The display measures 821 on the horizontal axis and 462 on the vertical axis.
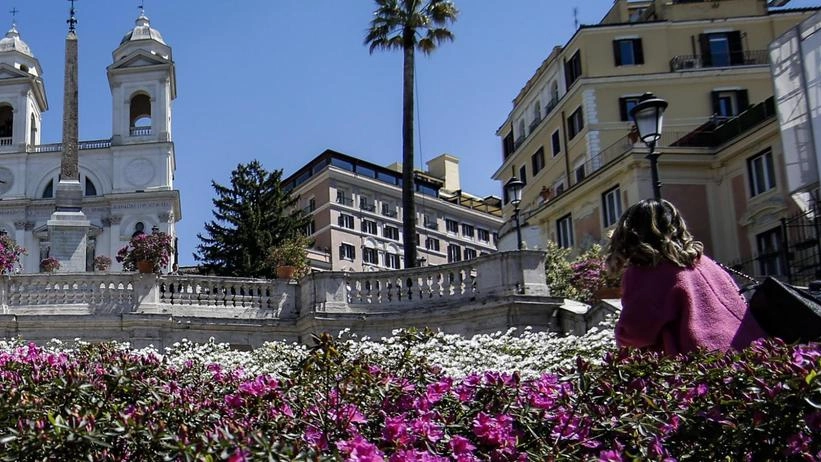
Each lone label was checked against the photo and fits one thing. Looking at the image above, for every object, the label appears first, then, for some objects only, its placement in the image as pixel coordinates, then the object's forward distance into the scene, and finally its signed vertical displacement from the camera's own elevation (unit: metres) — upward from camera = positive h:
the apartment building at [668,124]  36.03 +9.65
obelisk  28.06 +4.32
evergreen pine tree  51.53 +7.46
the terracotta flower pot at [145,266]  20.33 +2.10
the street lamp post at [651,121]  14.74 +3.27
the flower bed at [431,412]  4.49 -0.25
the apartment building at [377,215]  86.31 +13.15
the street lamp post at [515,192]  23.58 +3.81
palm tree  35.09 +11.51
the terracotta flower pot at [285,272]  21.04 +1.93
